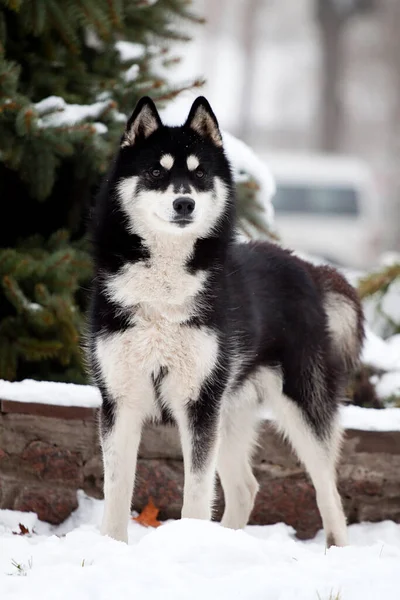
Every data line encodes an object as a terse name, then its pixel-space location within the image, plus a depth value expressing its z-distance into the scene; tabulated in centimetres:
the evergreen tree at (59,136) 1016
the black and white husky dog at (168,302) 729
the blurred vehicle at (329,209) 4040
